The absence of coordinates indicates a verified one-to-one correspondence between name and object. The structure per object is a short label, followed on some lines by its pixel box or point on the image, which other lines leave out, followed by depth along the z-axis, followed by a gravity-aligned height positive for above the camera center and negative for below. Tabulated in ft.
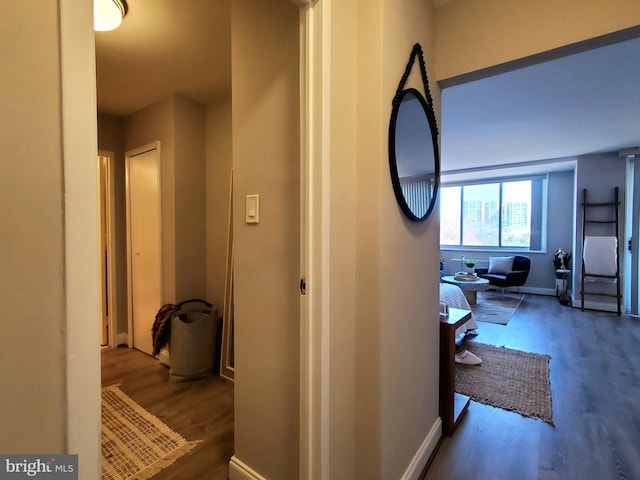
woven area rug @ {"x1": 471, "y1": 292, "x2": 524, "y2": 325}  14.17 -4.12
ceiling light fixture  4.99 +3.79
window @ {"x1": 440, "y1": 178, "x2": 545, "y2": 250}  20.31 +1.28
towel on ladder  14.84 -1.24
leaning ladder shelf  14.75 +0.45
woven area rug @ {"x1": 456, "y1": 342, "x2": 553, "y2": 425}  7.07 -4.10
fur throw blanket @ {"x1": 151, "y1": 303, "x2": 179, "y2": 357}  8.54 -2.80
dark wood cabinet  6.06 -3.01
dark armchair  18.37 -2.58
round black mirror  4.12 +1.26
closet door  9.46 -0.33
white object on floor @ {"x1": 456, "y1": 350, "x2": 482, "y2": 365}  9.23 -3.98
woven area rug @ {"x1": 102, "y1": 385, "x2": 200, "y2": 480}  5.23 -4.15
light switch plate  4.50 +0.35
